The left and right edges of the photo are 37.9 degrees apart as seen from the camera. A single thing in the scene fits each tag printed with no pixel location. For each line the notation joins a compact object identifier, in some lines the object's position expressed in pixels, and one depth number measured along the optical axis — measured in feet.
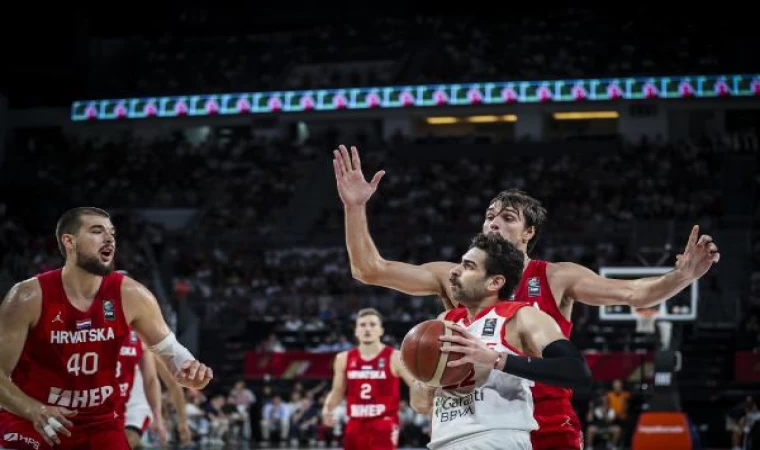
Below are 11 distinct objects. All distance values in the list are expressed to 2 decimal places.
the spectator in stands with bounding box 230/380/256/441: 72.74
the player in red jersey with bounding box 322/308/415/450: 35.83
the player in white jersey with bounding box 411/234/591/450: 15.03
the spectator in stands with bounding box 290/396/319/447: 71.26
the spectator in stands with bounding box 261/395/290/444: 72.28
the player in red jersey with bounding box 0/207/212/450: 20.56
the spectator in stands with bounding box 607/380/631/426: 66.39
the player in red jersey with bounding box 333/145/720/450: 20.06
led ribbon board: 109.19
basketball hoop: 60.13
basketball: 15.23
